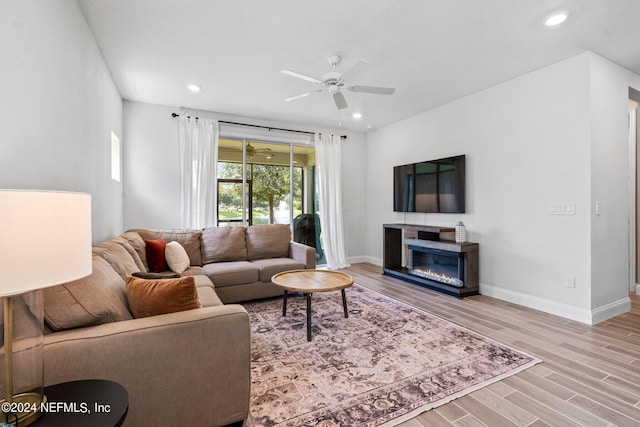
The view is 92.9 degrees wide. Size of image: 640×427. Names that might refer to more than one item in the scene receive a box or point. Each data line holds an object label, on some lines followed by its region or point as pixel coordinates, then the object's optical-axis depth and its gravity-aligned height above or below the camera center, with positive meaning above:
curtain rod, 4.58 +1.48
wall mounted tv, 4.23 +0.40
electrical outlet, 3.09 -0.71
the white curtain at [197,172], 4.59 +0.63
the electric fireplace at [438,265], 3.92 -0.74
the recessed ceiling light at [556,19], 2.36 +1.54
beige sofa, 1.26 -0.61
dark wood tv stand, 3.87 -0.53
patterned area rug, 1.76 -1.12
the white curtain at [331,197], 5.70 +0.30
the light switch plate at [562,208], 3.09 +0.04
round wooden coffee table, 2.77 -0.69
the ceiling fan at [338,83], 2.90 +1.29
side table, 0.93 -0.63
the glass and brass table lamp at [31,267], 0.80 -0.15
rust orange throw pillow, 1.59 -0.44
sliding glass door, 5.08 +0.48
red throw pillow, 3.30 -0.47
